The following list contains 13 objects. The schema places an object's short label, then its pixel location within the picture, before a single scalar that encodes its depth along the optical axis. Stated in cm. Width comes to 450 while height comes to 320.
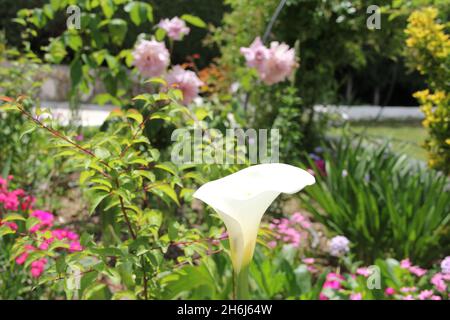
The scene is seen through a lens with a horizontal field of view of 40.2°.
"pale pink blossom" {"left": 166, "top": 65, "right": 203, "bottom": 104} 262
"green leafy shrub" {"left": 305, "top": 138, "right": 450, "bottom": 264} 276
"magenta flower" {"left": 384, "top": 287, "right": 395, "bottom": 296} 208
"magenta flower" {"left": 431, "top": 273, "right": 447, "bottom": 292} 207
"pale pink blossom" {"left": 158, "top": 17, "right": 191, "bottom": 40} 309
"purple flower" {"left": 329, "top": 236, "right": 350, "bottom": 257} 255
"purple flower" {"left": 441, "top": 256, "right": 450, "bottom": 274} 178
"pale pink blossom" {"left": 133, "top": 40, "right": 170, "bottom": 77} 263
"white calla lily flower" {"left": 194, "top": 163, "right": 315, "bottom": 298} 92
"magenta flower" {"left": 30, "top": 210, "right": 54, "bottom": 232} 217
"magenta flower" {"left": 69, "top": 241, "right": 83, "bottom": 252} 177
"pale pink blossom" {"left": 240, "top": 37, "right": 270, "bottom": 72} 307
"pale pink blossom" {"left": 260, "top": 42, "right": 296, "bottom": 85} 306
